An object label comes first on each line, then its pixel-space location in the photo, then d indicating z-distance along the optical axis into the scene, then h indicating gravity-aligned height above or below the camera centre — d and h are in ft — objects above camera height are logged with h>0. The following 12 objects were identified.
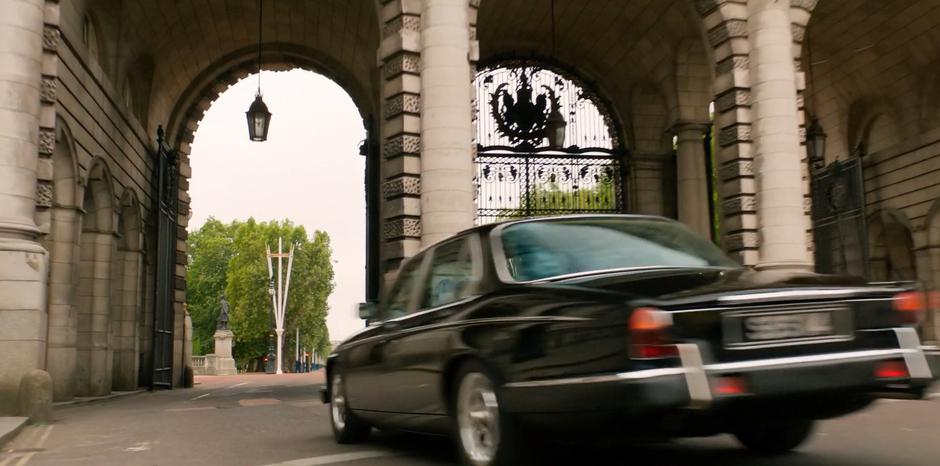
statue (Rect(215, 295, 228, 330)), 184.24 +6.57
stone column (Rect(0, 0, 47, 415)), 35.83 +6.18
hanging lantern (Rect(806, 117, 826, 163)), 62.69 +13.89
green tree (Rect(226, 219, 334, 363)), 264.11 +19.08
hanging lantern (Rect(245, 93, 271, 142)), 59.21 +15.12
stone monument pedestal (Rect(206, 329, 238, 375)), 173.99 -1.18
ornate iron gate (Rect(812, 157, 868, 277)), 77.05 +10.72
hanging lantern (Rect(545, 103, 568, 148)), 68.64 +16.46
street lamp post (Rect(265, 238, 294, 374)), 215.51 +11.83
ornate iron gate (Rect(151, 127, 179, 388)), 69.62 +7.11
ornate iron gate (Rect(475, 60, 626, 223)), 71.20 +15.71
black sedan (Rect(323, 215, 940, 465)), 13.44 +0.04
